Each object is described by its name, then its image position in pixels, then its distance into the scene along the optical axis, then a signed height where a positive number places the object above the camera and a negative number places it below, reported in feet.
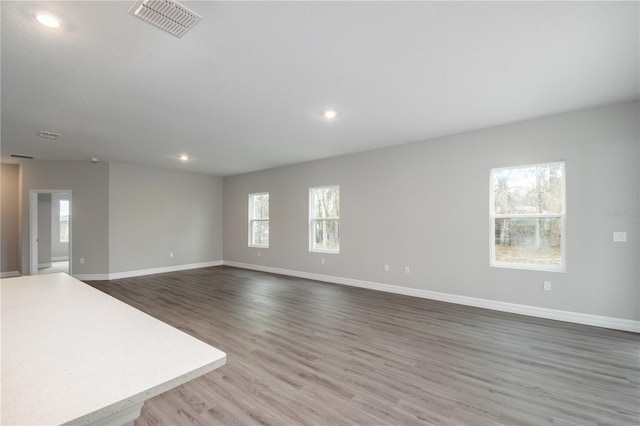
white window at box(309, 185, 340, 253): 21.16 -0.41
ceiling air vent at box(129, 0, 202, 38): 6.17 +4.29
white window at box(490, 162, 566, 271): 13.10 -0.17
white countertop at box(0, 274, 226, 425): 2.36 -1.51
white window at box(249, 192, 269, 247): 26.22 -0.59
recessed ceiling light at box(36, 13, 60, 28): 6.58 +4.35
